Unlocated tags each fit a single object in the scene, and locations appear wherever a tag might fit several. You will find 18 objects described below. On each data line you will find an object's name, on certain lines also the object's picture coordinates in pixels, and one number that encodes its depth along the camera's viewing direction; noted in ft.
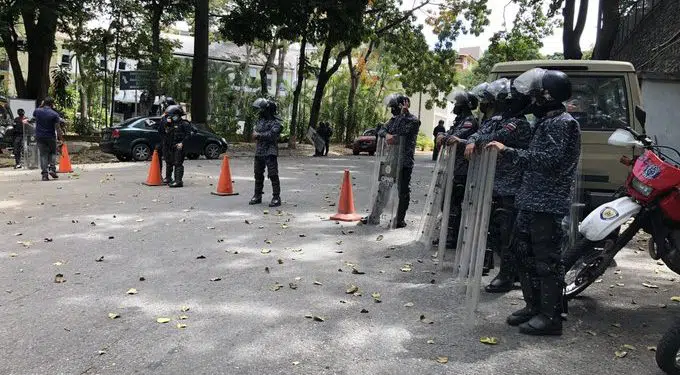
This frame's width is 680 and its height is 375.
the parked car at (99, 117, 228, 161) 62.75
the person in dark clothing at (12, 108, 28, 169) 55.21
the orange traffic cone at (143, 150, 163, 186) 42.42
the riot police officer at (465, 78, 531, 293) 16.81
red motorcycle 13.82
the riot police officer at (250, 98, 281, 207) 32.37
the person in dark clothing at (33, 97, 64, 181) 42.98
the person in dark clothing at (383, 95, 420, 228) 25.55
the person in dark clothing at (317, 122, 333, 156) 92.64
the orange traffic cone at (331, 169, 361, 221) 29.96
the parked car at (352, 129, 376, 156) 104.68
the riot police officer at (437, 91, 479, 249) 21.91
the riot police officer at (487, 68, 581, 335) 13.85
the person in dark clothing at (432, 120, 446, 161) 82.44
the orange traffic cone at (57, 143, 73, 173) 51.03
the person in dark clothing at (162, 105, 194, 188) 40.75
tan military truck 23.67
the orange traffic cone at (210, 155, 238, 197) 37.88
